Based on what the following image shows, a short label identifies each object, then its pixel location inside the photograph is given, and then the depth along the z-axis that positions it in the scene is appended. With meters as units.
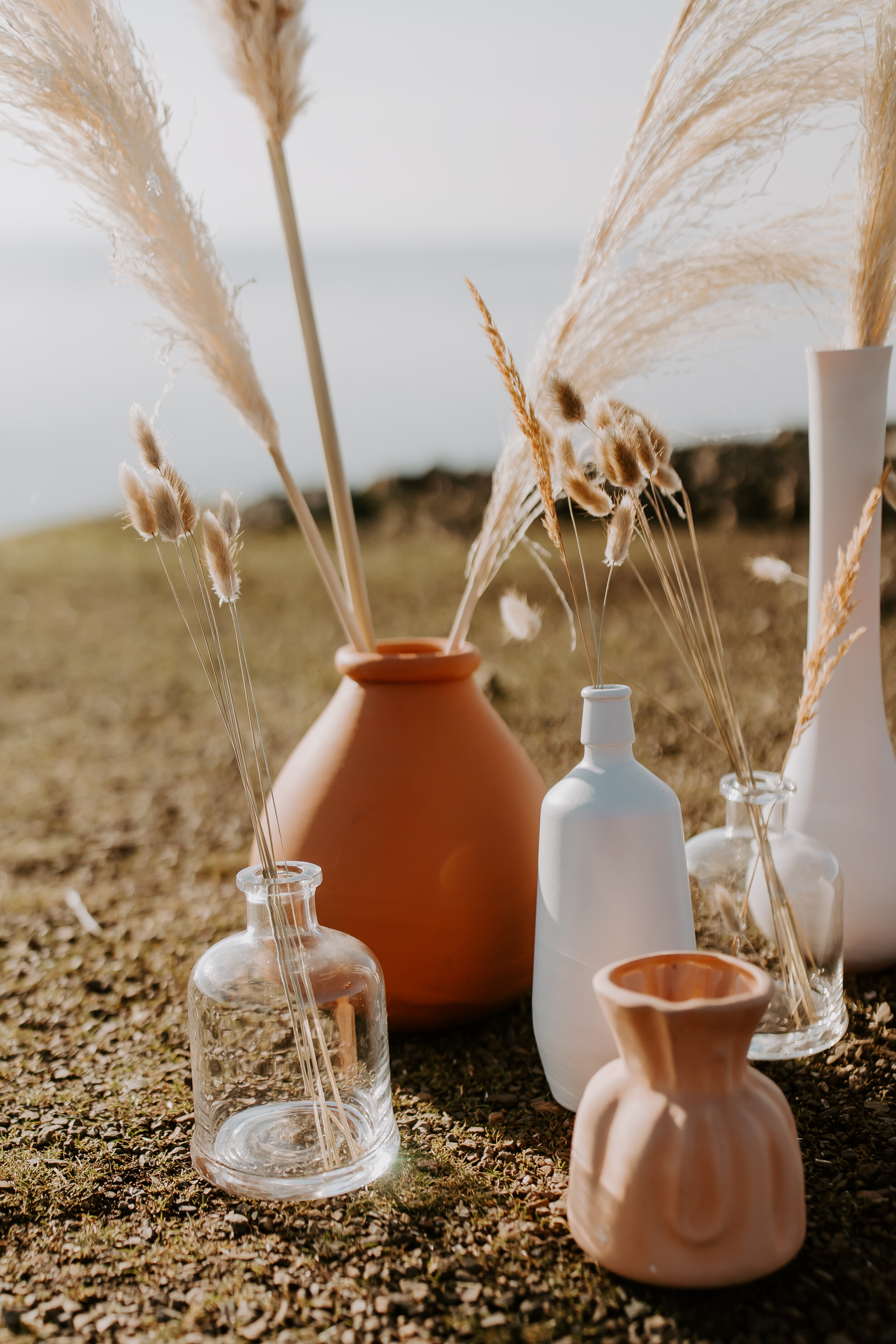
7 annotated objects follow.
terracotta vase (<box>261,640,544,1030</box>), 0.87
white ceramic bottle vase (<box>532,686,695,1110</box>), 0.78
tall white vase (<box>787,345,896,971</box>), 0.90
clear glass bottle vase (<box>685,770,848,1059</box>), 0.84
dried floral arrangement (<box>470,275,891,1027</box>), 0.78
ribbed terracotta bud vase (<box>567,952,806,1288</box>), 0.67
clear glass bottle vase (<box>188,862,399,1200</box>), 0.76
